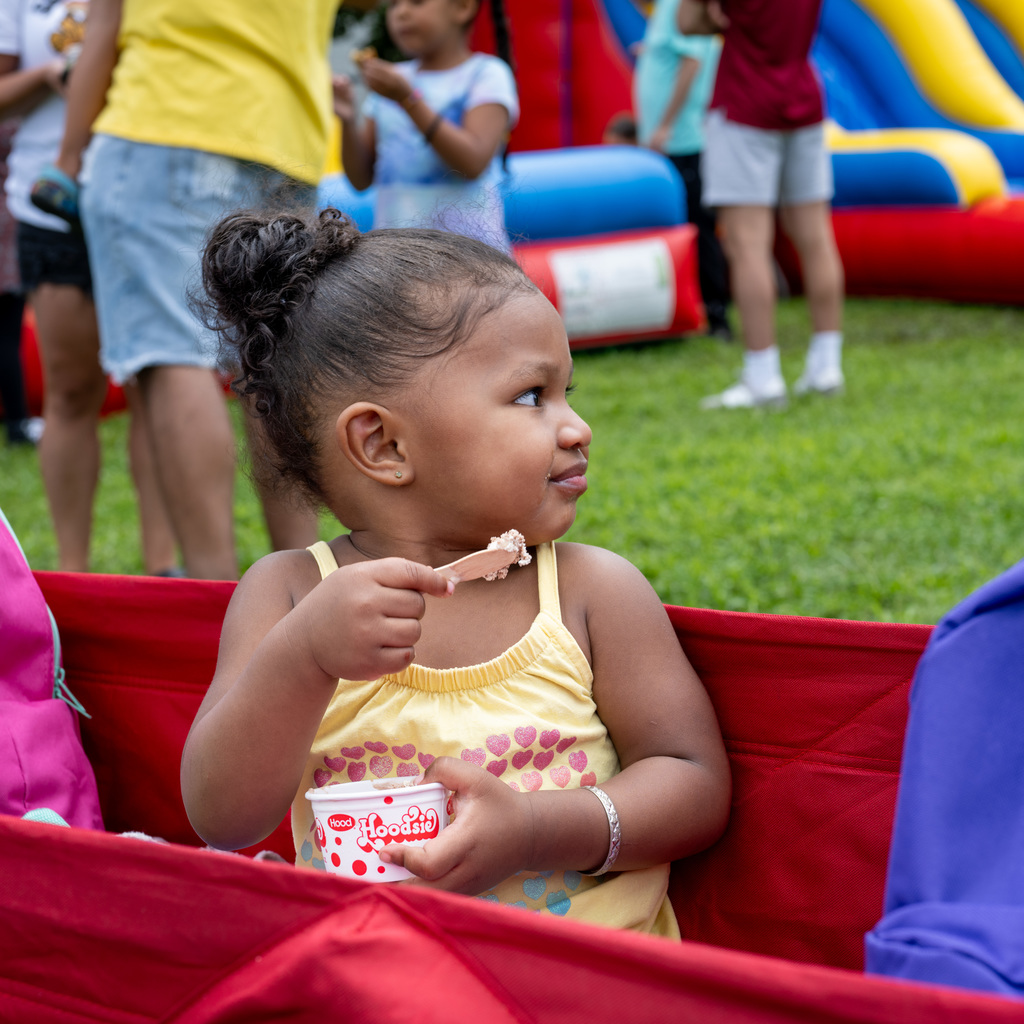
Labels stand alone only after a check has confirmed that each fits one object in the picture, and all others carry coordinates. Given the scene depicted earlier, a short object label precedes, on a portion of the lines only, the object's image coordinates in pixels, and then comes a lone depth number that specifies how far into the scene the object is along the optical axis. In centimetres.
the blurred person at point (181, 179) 193
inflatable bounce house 529
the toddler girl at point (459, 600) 101
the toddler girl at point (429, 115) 258
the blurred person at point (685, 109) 581
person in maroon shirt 395
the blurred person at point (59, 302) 219
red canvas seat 63
